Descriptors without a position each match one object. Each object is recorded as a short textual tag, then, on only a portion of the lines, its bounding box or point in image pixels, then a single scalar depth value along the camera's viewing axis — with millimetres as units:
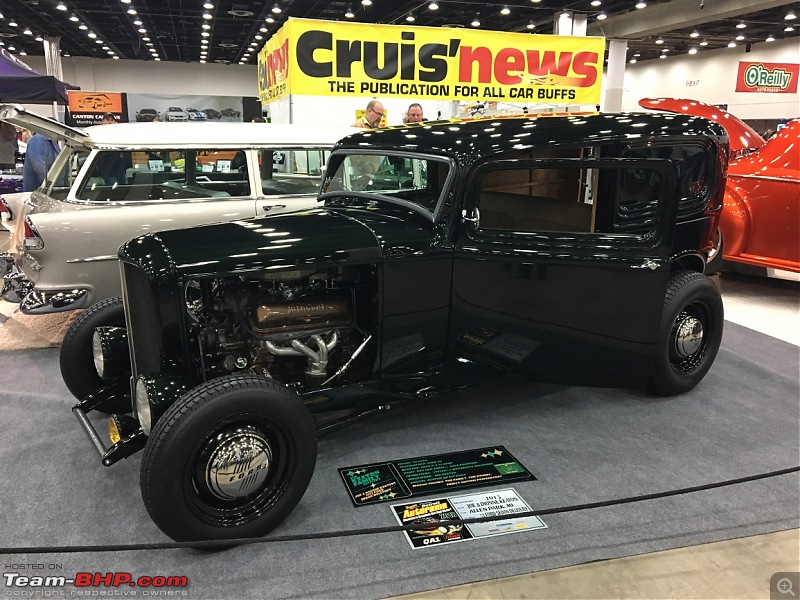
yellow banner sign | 6754
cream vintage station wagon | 4320
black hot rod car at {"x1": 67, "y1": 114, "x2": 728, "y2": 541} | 2322
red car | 5715
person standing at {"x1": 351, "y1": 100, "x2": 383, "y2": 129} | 6242
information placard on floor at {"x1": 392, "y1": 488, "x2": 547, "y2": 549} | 2412
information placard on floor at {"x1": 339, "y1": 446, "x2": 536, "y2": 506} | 2703
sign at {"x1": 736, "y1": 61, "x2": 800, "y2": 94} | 14305
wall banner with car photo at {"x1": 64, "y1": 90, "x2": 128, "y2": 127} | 14305
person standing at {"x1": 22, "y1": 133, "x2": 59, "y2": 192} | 6578
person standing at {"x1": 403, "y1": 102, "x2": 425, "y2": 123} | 6789
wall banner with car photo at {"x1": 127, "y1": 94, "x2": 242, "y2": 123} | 15945
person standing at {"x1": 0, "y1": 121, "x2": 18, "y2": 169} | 8338
